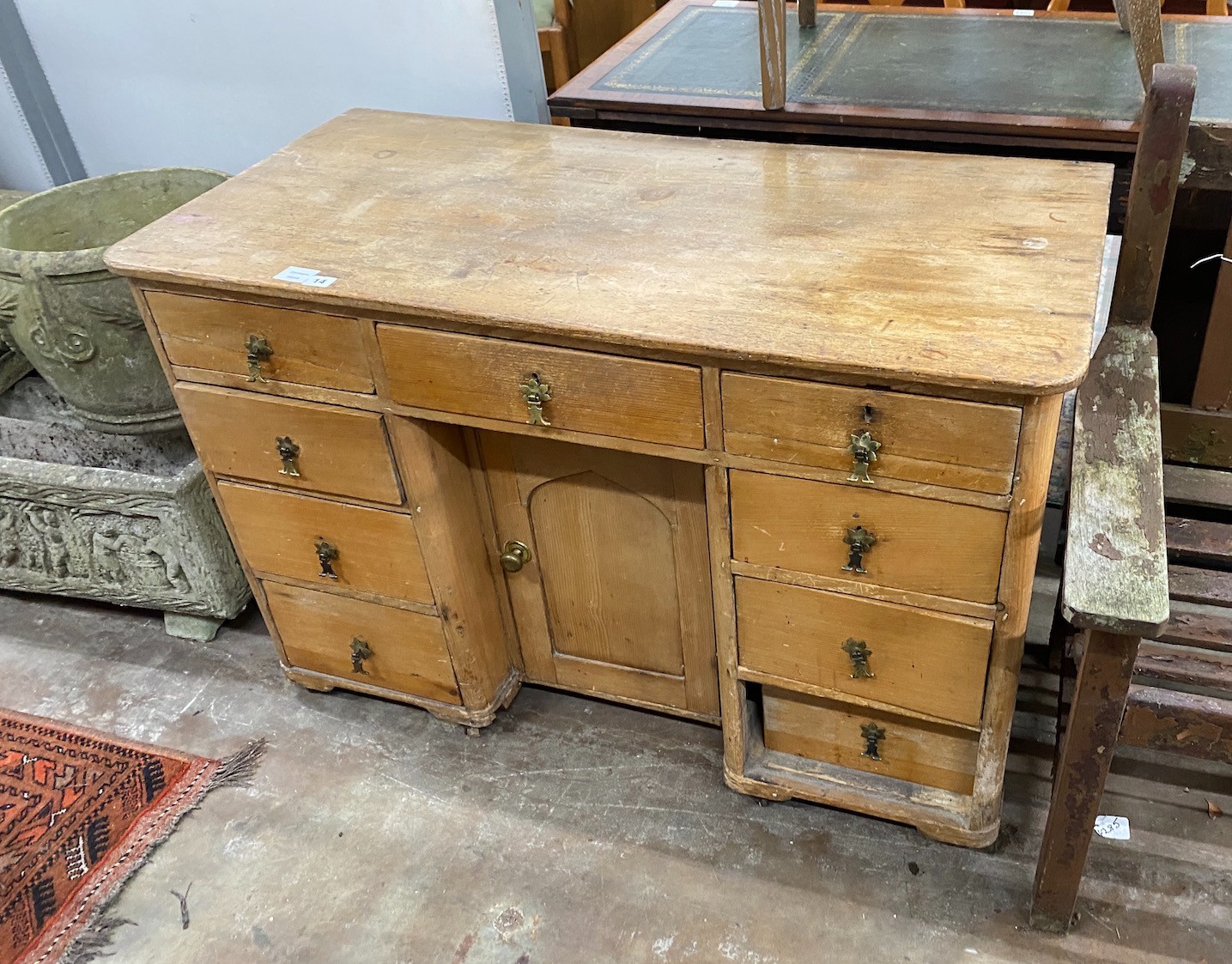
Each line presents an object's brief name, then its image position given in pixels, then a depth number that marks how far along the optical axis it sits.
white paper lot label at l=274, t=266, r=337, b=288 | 1.42
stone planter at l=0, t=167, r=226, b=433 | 1.91
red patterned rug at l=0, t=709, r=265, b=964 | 1.71
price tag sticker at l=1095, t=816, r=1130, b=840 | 1.71
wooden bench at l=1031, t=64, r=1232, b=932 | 1.18
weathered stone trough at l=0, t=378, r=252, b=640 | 2.05
